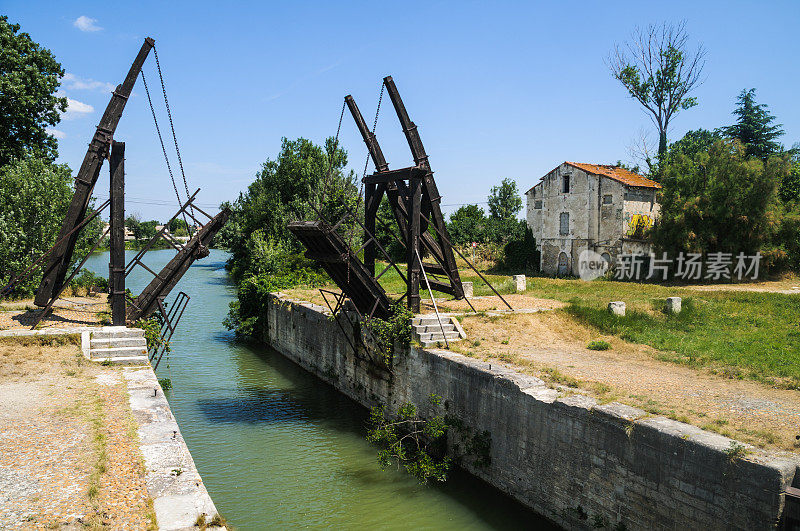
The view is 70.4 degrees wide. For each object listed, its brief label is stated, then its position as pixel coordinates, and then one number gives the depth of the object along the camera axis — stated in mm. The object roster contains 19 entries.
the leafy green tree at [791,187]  31047
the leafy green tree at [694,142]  39719
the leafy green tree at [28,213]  19953
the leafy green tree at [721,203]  23656
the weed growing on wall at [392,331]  13586
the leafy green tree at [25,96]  22344
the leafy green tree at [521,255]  33656
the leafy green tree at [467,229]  44562
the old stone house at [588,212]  29000
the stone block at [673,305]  16531
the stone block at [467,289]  18922
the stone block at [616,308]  15789
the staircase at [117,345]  11352
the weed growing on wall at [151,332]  13250
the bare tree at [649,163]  38756
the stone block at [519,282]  21498
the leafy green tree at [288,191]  40719
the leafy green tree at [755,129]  37156
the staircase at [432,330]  13289
